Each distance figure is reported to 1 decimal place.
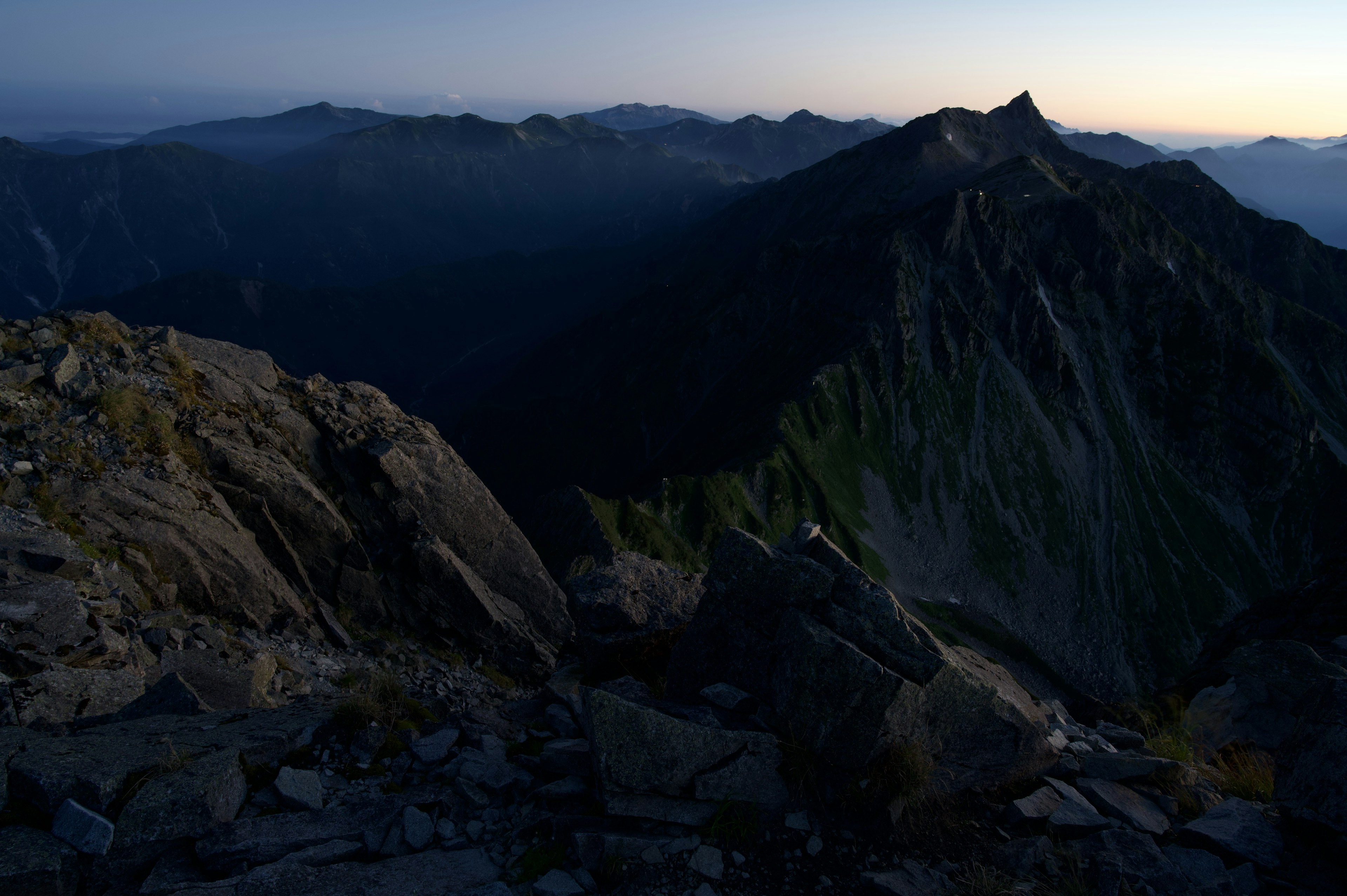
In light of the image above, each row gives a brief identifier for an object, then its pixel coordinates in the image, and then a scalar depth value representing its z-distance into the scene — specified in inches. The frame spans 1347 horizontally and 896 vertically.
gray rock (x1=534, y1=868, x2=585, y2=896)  358.9
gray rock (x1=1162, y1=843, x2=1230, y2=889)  363.9
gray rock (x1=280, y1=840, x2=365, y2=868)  374.0
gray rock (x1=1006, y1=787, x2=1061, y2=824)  432.8
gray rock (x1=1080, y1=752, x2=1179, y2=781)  470.3
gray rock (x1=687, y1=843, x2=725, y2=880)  378.6
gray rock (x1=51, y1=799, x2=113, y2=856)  350.0
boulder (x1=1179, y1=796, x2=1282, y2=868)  374.6
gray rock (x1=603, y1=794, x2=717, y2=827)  410.3
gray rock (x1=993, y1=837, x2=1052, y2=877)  389.7
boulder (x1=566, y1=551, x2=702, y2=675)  716.0
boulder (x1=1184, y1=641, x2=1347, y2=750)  595.2
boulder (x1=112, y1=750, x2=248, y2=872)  361.1
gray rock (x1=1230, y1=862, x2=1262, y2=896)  356.8
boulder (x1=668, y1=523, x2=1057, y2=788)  449.1
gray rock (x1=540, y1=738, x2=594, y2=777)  458.0
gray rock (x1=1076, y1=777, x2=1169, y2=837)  422.9
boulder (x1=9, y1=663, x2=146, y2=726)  492.1
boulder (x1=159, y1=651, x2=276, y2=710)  634.2
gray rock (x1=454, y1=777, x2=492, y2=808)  427.8
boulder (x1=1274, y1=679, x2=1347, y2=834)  374.3
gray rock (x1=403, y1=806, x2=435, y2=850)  395.9
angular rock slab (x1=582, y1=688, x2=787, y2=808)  418.3
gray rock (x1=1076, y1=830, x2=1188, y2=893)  355.9
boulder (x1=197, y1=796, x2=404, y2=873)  368.5
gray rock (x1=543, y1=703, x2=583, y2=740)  533.3
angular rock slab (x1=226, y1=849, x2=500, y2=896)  351.9
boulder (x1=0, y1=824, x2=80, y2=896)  327.9
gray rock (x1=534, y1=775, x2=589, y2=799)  433.7
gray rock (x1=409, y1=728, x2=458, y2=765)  475.5
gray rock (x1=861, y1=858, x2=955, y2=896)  373.4
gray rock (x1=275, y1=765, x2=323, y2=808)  414.3
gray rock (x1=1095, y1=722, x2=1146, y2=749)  610.6
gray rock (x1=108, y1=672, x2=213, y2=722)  523.8
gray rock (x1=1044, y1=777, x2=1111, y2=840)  414.6
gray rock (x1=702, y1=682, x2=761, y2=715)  503.8
